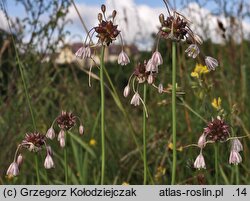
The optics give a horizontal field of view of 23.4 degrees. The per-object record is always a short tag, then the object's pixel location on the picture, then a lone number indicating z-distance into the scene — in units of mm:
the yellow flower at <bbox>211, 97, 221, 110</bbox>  453
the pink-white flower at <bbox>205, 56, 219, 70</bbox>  338
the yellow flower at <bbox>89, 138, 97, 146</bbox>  732
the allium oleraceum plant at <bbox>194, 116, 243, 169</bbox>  345
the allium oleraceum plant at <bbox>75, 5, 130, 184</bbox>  332
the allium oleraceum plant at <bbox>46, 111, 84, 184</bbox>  385
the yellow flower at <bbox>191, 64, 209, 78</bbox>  531
